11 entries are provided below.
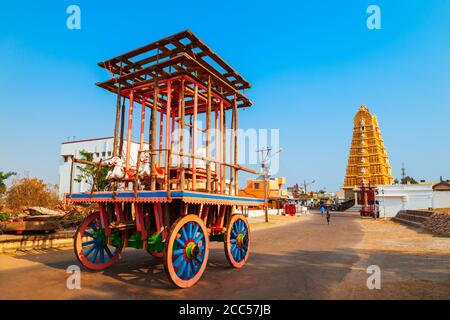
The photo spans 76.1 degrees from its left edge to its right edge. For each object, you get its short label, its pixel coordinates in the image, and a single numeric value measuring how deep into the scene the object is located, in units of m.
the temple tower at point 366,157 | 58.07
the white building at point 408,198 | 31.52
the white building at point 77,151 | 36.03
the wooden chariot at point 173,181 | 4.93
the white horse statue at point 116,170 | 5.69
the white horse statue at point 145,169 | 5.76
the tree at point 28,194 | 15.04
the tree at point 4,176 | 20.39
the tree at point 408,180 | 91.50
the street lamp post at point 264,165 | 27.04
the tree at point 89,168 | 21.71
